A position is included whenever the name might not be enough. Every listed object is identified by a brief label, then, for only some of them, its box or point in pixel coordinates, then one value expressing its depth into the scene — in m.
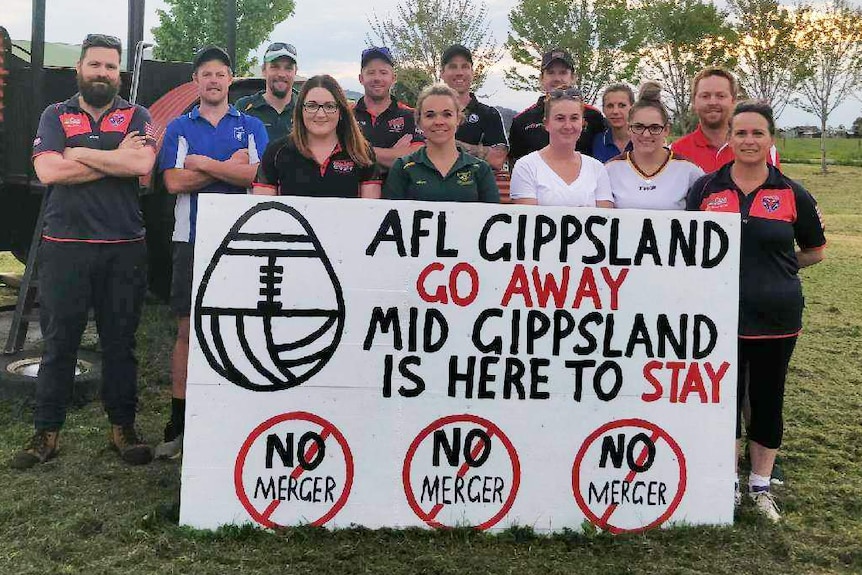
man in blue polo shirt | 4.05
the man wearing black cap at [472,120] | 4.69
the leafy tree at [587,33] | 28.81
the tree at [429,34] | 18.33
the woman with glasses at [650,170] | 3.73
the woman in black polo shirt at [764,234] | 3.52
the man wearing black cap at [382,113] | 4.55
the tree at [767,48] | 29.28
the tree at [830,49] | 29.84
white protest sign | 3.31
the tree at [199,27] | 22.38
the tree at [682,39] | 30.23
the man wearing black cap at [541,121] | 4.76
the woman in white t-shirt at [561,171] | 3.67
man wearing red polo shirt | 4.02
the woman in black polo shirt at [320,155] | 3.67
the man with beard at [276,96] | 4.67
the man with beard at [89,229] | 3.94
